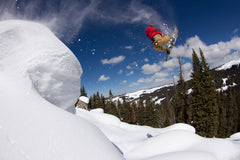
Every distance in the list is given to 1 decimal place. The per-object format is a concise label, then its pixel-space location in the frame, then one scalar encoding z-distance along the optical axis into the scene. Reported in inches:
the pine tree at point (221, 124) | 957.3
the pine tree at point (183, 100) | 700.7
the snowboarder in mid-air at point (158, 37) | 228.5
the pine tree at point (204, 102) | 593.0
